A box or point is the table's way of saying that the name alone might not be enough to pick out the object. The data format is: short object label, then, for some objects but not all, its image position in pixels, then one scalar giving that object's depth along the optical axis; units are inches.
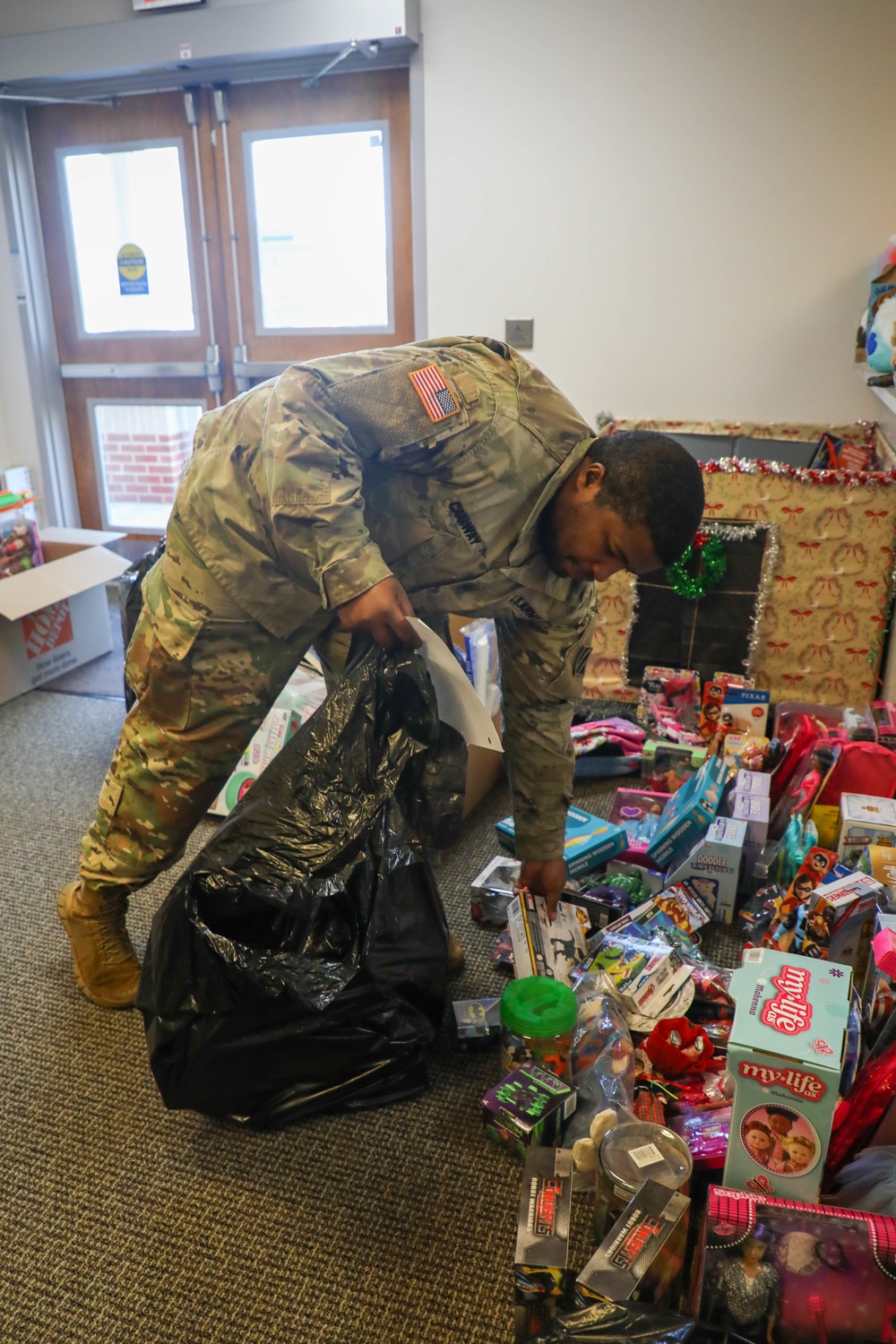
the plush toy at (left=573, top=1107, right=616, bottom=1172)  45.3
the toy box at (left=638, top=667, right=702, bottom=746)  101.9
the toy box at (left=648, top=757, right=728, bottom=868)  72.2
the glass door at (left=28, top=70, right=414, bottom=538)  126.5
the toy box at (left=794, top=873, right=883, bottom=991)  56.2
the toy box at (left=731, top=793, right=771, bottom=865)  72.6
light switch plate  121.6
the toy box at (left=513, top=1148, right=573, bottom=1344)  38.5
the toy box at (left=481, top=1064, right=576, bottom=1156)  48.5
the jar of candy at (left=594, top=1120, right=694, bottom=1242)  41.4
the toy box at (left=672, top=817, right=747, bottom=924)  68.6
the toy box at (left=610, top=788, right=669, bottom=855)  78.3
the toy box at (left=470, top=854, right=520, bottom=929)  70.1
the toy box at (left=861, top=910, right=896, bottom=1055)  47.5
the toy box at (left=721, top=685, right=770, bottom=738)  94.3
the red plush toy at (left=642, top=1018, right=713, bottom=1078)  52.2
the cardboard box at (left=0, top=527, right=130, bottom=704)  108.3
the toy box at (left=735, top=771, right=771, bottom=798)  76.9
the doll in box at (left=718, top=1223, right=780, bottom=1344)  37.2
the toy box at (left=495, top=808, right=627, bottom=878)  72.9
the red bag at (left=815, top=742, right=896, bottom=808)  74.4
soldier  45.5
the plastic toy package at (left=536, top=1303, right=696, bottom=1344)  34.4
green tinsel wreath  102.5
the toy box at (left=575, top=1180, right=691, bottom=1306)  37.0
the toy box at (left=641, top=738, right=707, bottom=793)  88.3
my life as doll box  39.8
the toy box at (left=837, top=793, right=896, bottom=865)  65.9
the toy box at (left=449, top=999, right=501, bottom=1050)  57.3
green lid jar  51.1
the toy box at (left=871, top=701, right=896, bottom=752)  78.3
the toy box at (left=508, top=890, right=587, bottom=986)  59.4
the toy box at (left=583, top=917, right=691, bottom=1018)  56.5
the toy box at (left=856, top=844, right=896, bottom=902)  61.3
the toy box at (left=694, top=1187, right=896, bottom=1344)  36.2
